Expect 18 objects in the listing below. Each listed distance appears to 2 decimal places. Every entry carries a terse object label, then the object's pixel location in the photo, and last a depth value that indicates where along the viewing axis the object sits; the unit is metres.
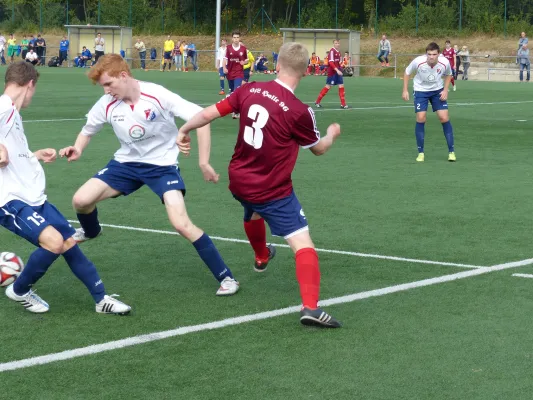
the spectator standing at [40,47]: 62.75
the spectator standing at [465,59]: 48.56
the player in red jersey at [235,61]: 25.66
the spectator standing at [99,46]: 56.62
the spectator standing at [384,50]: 54.69
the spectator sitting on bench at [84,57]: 61.97
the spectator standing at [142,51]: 59.69
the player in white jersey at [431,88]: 15.30
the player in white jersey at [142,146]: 6.98
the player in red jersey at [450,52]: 39.58
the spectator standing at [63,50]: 62.97
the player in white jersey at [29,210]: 6.30
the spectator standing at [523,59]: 48.19
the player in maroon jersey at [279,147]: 6.32
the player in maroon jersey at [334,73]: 26.66
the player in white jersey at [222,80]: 32.24
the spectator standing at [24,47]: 63.47
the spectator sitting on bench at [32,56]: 54.59
